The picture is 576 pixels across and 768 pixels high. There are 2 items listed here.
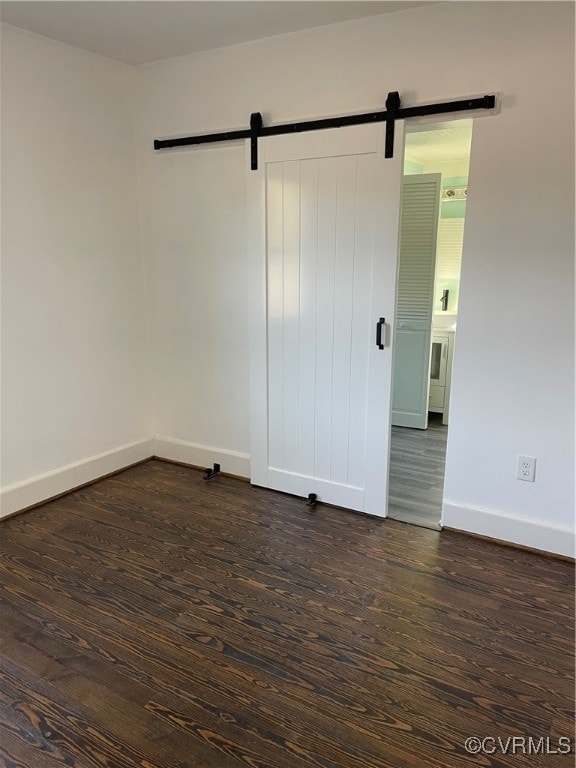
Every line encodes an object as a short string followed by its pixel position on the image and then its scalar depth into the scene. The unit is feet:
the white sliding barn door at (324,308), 8.75
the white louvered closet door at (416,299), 14.06
